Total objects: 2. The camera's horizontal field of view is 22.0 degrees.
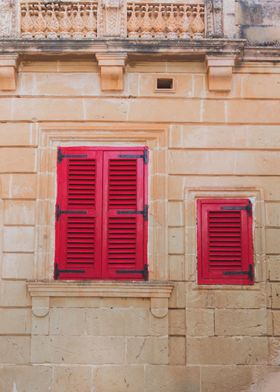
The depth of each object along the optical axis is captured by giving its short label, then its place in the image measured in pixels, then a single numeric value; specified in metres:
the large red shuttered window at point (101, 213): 9.98
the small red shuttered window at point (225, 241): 9.97
